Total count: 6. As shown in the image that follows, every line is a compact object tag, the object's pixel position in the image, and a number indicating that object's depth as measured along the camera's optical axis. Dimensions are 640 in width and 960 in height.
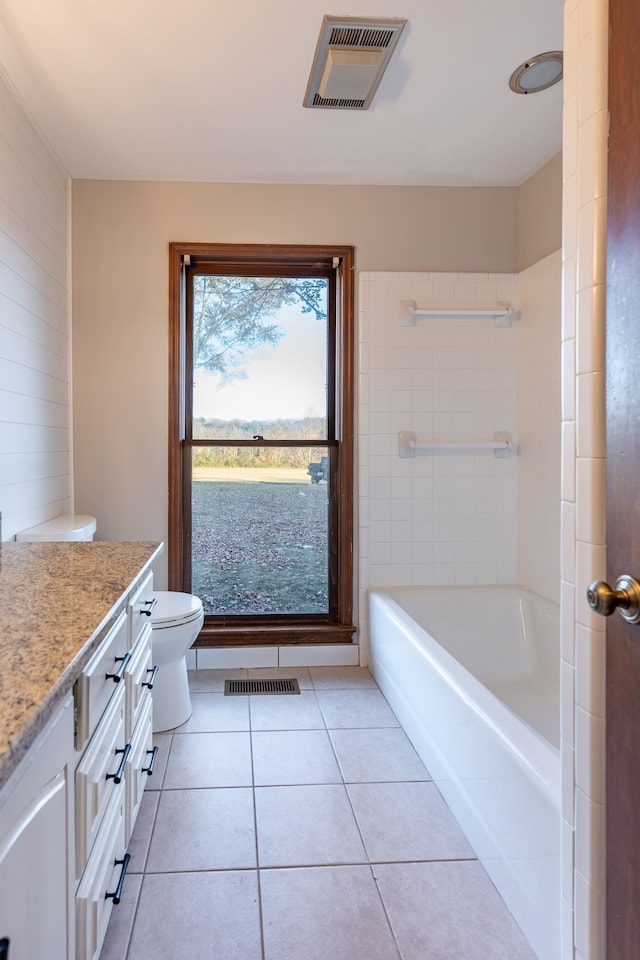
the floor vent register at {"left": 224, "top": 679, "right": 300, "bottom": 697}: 2.83
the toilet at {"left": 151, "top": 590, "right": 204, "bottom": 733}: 2.34
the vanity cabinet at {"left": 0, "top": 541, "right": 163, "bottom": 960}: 0.76
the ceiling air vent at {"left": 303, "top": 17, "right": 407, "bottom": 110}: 1.91
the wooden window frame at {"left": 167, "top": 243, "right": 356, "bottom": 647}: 3.03
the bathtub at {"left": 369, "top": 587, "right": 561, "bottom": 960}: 1.38
